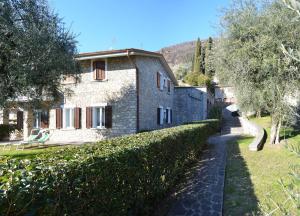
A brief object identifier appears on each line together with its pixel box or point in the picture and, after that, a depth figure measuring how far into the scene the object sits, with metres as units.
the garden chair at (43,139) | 16.60
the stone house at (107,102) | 17.66
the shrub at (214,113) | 29.47
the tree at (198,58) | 48.61
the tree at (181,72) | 52.00
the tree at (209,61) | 14.85
